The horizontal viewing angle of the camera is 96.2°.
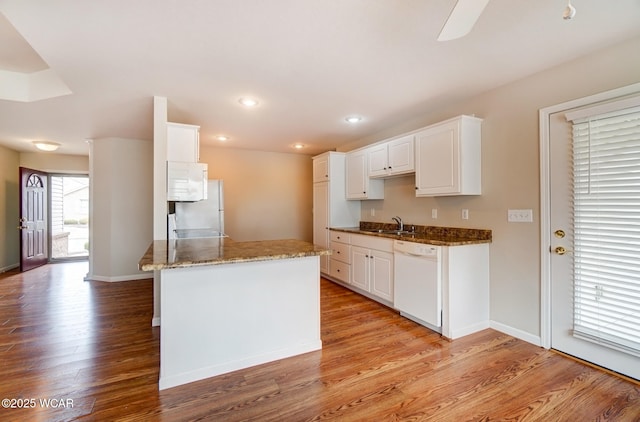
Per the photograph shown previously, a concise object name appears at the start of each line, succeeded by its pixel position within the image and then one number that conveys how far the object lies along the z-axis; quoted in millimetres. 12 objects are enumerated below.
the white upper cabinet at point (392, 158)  3432
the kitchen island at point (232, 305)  1955
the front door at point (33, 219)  5266
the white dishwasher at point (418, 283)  2723
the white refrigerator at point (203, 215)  4027
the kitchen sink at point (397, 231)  3703
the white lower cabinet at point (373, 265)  3359
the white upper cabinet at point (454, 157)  2834
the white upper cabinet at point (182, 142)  2979
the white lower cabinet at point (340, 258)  4133
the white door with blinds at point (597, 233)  1991
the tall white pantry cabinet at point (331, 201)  4641
